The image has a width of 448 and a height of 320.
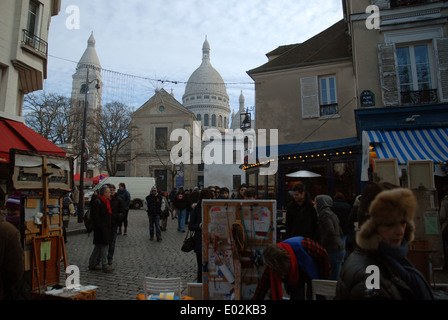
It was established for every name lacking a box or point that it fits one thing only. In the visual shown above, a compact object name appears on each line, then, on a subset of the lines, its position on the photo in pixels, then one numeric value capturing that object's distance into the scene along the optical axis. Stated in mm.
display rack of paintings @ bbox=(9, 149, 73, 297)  4262
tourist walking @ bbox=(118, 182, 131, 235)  10152
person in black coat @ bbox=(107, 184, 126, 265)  6621
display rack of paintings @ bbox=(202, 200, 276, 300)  3525
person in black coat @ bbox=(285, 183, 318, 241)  4699
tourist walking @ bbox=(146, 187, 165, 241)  10094
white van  26219
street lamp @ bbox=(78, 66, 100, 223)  13994
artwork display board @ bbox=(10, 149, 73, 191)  4223
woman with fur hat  1605
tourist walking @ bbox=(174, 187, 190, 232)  12446
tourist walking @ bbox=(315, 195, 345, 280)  4539
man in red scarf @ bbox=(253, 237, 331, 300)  2783
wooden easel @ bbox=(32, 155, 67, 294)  4304
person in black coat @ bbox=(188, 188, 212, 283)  5059
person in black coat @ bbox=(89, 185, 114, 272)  6258
